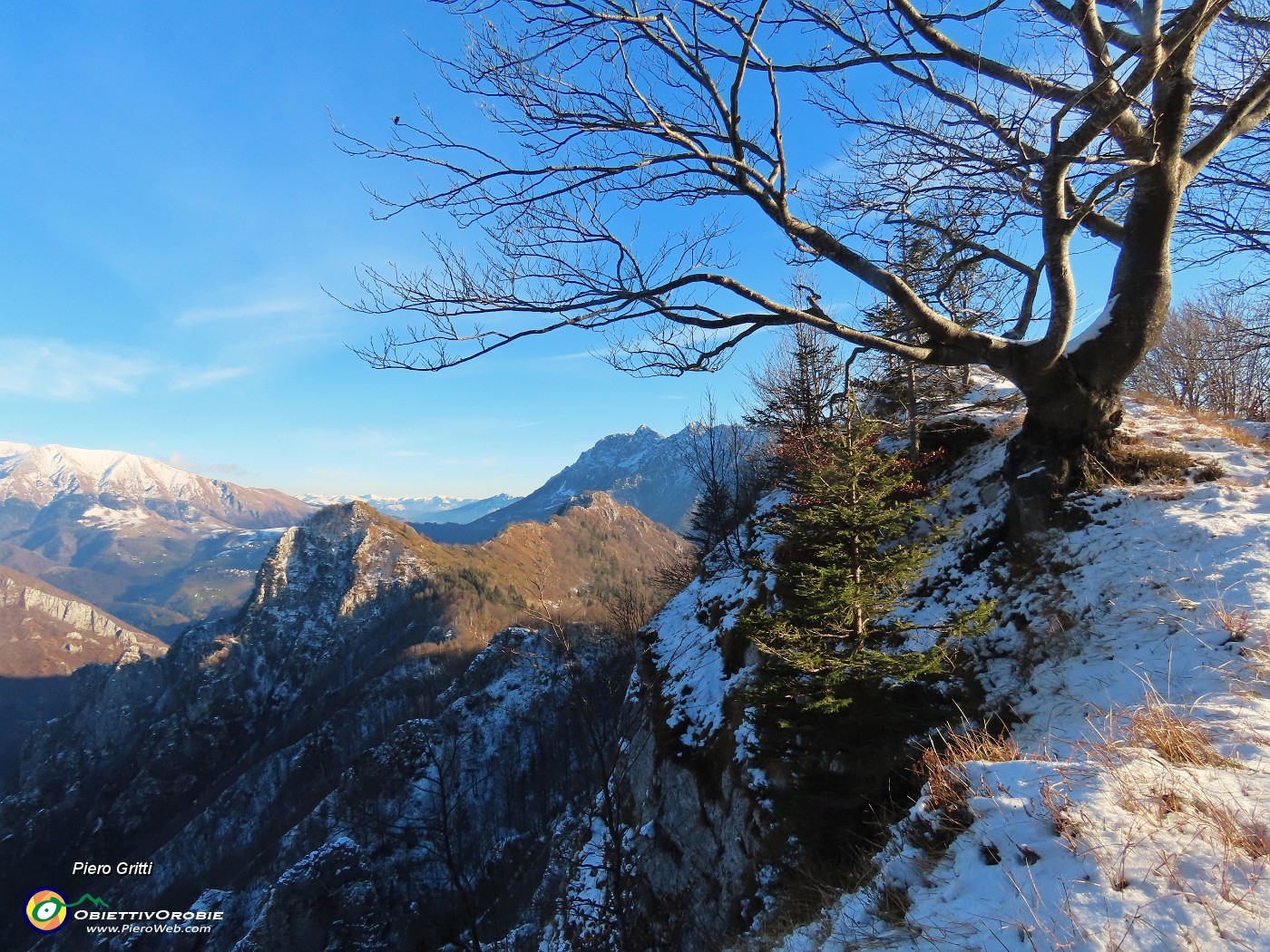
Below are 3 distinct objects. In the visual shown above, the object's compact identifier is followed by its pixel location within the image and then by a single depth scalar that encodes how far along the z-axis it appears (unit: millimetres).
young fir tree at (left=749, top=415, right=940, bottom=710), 5559
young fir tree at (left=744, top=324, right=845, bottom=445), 14828
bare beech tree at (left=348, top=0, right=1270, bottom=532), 4297
